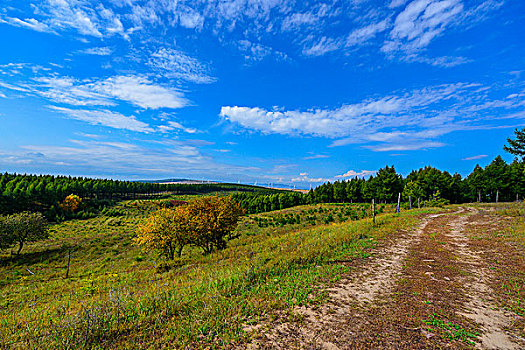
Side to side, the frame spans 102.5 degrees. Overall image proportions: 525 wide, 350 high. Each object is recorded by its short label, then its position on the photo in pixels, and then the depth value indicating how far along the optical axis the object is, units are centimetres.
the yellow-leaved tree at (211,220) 2316
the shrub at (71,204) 9524
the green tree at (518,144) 2309
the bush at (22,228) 3731
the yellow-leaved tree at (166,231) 2383
